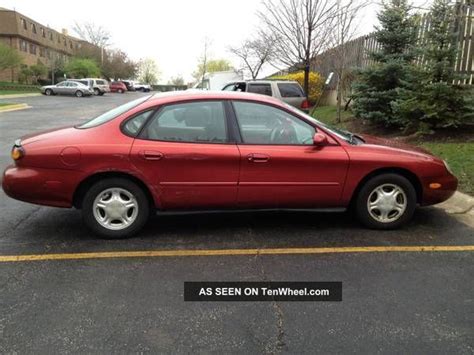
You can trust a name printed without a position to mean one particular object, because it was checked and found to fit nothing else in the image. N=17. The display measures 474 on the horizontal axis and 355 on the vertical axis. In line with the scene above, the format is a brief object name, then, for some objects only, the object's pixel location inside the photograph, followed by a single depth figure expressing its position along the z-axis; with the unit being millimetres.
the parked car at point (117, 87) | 60625
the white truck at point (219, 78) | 26594
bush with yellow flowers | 20672
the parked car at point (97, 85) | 43500
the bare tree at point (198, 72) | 83888
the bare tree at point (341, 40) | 13352
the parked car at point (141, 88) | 74800
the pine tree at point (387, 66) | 10828
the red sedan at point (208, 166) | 4238
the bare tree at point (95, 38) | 84250
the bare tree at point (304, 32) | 14484
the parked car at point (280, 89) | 12961
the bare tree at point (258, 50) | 17891
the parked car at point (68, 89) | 40781
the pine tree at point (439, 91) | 8906
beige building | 52969
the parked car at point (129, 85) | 68500
